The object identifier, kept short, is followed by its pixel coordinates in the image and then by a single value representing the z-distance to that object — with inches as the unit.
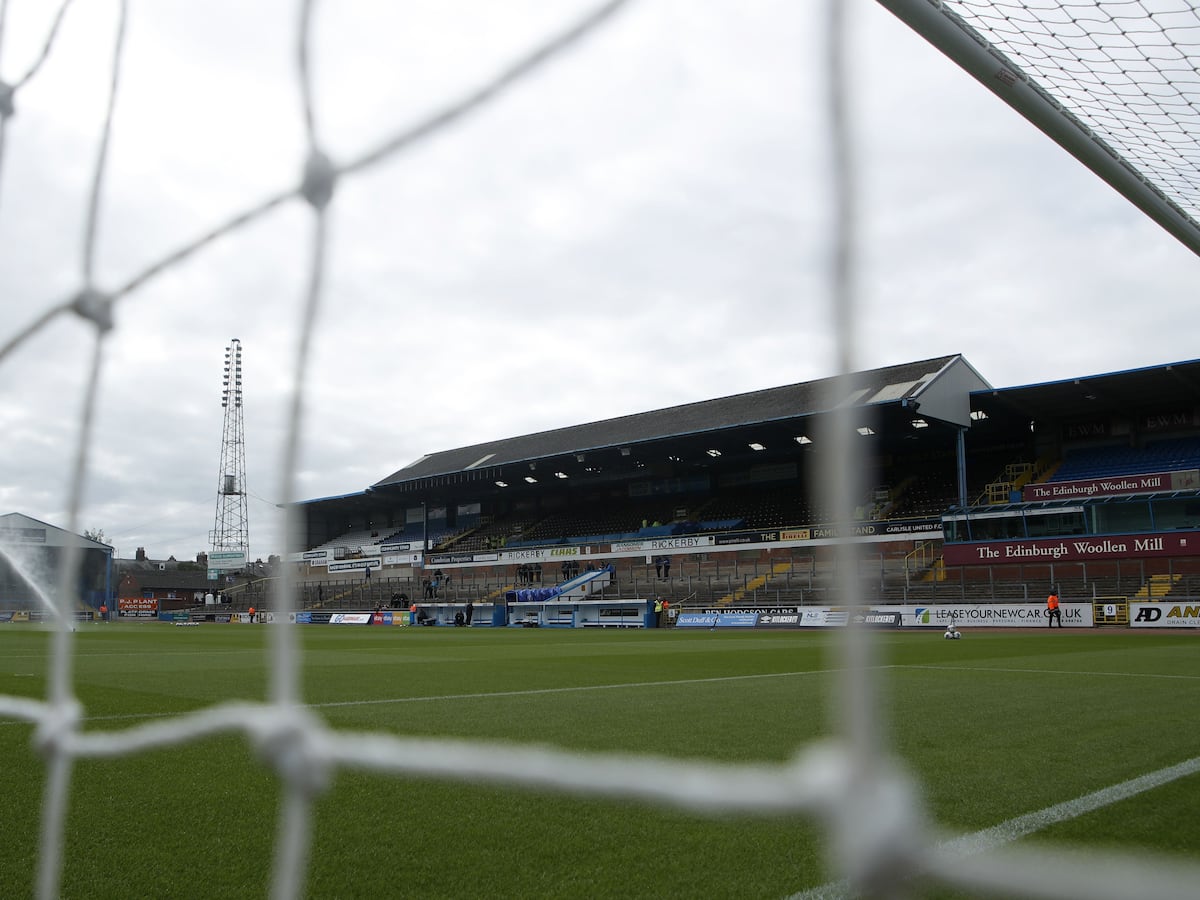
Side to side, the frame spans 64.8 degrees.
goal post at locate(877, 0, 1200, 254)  95.0
